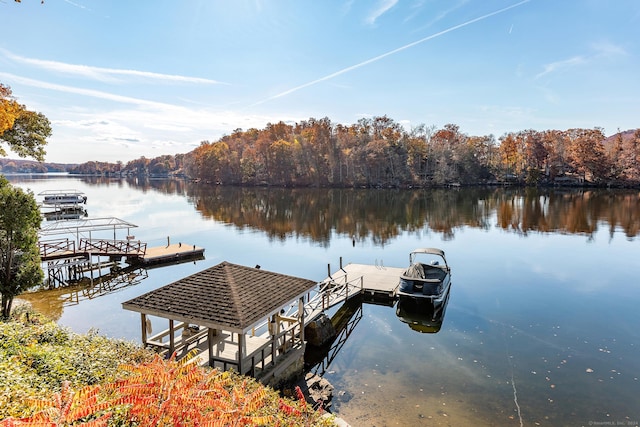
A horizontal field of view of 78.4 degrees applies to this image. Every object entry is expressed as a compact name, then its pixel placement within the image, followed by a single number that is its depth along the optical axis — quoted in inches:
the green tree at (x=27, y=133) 1060.5
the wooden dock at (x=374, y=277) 914.1
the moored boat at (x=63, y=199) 2258.9
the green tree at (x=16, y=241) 597.6
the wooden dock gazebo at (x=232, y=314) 451.2
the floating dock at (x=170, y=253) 1210.6
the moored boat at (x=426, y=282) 807.7
